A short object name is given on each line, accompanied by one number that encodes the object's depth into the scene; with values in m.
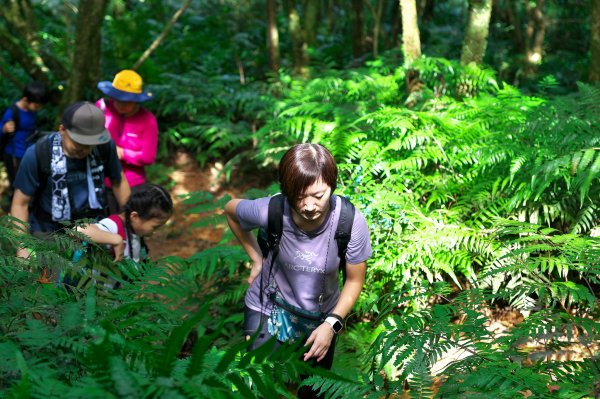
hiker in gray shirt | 2.97
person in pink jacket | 5.43
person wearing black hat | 3.91
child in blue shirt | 6.84
